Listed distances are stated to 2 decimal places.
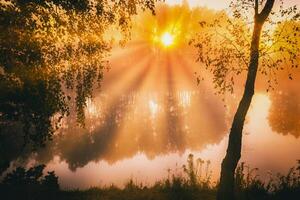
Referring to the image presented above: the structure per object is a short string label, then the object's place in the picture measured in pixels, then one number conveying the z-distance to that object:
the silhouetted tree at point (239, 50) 11.52
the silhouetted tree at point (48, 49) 10.14
